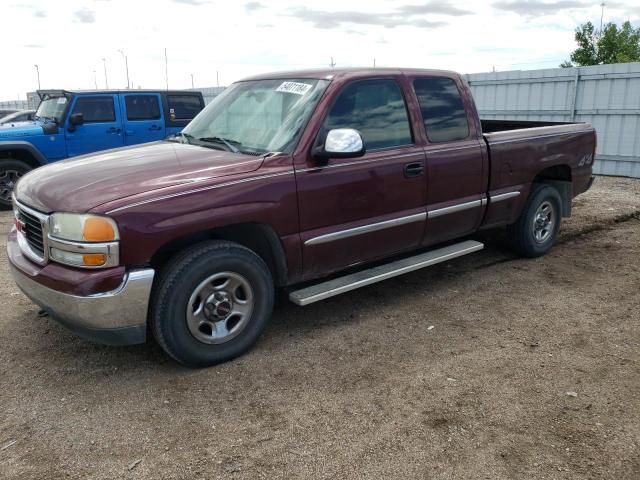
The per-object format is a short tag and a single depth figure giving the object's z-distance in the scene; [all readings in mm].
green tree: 32500
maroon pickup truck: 3184
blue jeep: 8938
